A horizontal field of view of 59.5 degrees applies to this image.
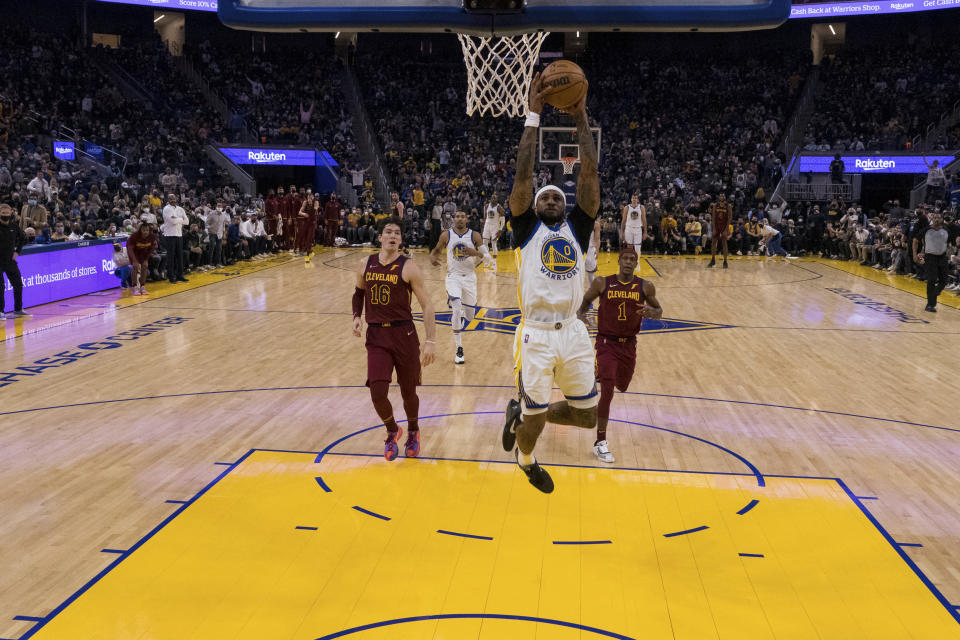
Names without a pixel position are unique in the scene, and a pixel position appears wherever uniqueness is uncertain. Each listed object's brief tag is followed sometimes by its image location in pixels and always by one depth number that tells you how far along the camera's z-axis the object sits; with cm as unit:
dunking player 483
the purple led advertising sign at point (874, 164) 2767
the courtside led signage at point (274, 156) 2975
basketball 452
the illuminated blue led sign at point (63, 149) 2344
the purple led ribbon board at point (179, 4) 3077
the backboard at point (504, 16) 805
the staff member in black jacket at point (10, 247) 1199
